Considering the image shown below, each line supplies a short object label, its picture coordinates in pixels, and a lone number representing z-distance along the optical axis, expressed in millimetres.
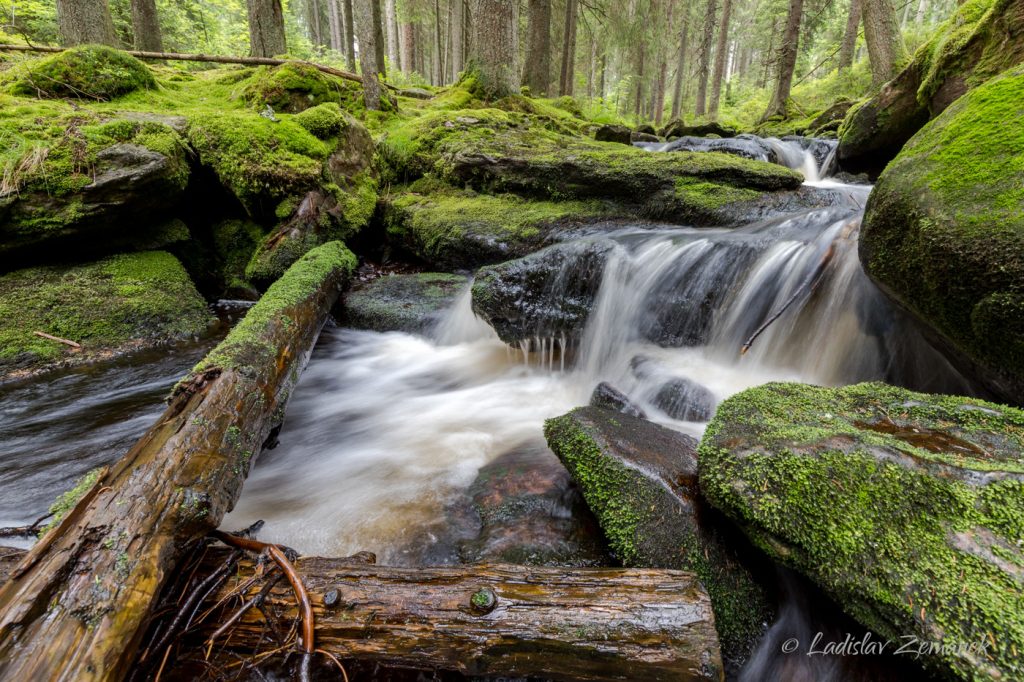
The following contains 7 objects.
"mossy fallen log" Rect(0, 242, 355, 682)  1349
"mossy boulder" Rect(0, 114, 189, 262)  4996
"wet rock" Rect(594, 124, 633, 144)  10331
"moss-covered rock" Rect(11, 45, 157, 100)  6996
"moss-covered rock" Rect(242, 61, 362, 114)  8148
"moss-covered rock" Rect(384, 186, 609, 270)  6207
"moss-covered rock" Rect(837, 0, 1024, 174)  4543
